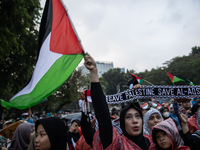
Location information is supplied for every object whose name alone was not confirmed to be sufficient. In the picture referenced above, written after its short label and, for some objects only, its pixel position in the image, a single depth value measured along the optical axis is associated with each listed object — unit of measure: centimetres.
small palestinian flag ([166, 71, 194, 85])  669
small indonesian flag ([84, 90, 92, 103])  281
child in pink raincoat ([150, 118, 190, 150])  219
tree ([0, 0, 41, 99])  763
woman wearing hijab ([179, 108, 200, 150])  228
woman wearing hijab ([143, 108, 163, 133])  312
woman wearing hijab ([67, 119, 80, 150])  393
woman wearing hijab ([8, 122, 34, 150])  289
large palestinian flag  244
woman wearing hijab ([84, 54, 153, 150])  156
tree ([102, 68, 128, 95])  4744
